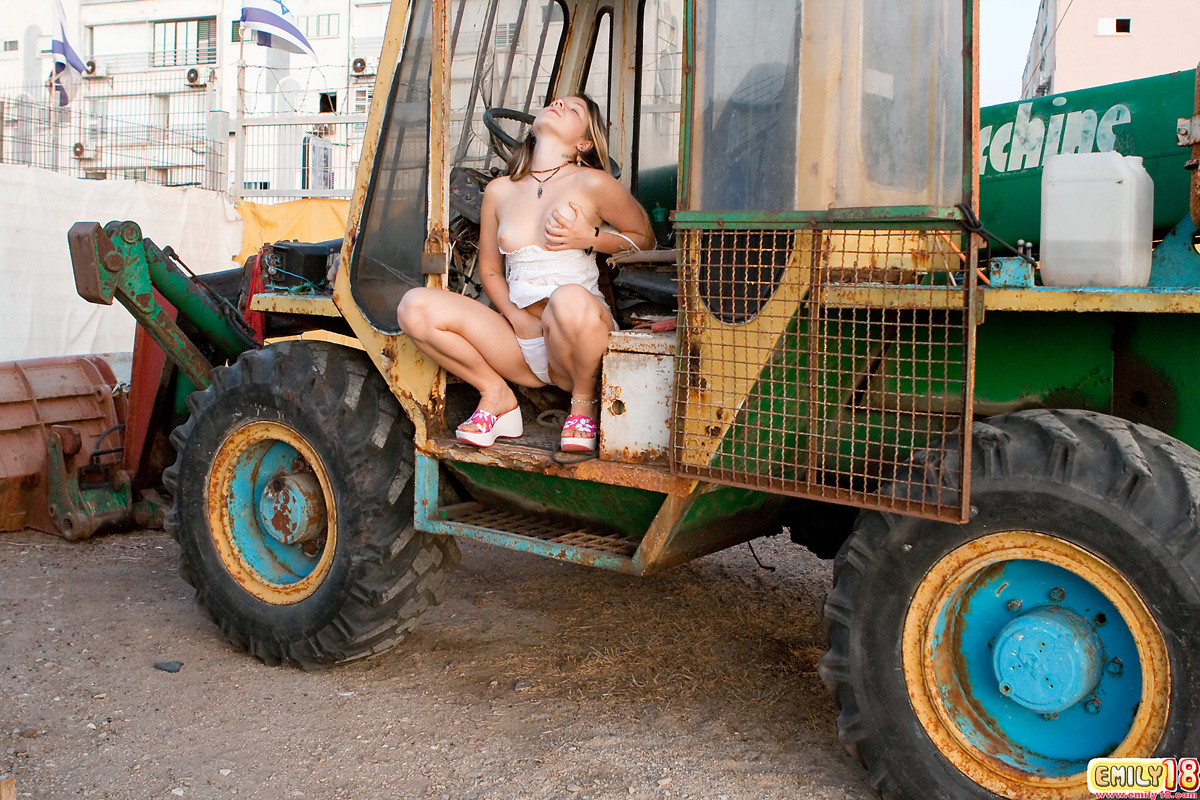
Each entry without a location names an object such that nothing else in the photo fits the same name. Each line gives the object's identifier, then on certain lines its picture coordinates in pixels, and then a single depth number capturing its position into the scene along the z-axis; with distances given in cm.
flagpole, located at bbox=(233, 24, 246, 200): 1253
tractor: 241
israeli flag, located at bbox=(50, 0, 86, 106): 1859
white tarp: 948
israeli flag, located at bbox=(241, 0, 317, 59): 1834
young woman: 340
